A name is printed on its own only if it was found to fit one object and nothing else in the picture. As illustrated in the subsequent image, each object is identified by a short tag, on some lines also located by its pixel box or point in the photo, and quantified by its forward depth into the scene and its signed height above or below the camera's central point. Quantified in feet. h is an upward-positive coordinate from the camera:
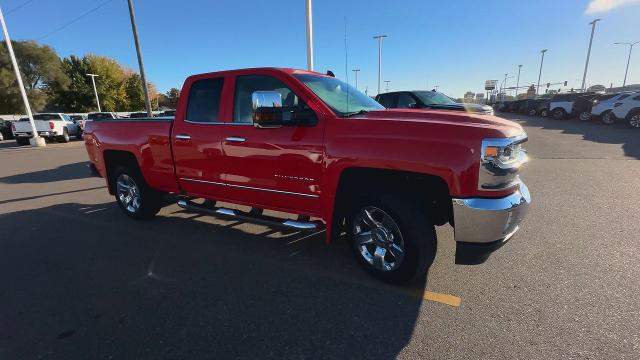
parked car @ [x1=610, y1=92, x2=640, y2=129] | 53.26 -4.47
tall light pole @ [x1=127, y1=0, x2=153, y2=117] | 51.08 +7.18
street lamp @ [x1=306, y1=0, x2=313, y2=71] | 34.06 +6.16
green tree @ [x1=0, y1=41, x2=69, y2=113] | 132.53 +13.58
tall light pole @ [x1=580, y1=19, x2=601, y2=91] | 153.89 +13.36
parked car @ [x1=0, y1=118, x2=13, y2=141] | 81.35 -4.96
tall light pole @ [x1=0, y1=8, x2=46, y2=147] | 58.41 -0.89
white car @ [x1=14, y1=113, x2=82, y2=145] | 63.26 -3.76
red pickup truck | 8.77 -2.08
